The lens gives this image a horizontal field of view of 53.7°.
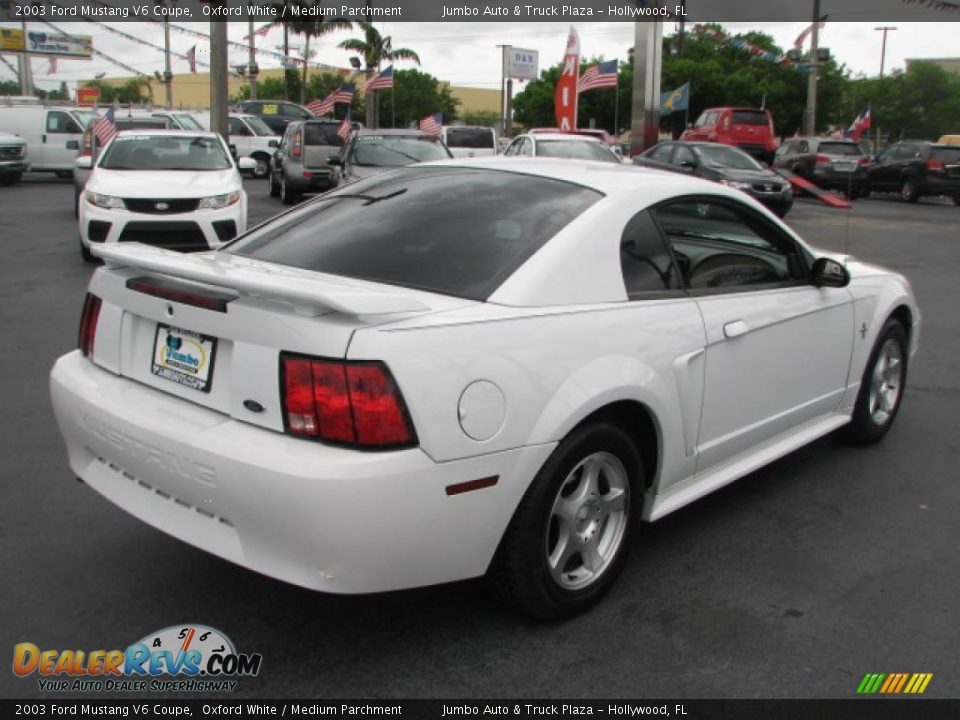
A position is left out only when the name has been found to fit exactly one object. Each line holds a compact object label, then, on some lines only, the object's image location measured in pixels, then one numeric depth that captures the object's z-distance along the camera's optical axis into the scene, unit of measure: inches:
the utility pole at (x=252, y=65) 1713.8
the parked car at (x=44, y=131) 1037.8
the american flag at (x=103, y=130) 707.4
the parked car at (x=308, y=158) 783.7
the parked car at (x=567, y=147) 711.1
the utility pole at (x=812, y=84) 1369.3
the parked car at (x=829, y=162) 993.5
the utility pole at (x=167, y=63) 1895.9
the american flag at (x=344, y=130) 807.1
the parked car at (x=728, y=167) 717.3
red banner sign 1054.4
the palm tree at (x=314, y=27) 1919.3
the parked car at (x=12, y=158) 949.2
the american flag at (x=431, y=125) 1007.0
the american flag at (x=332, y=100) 1107.3
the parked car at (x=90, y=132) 567.2
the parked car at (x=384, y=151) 601.0
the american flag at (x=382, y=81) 1149.1
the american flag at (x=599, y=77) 1046.4
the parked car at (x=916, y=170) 957.8
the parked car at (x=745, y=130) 1081.4
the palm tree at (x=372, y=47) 1739.7
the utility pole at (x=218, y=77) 791.7
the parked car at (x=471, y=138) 948.0
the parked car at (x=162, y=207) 410.0
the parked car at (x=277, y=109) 1415.1
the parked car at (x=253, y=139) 1083.9
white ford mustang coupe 105.2
